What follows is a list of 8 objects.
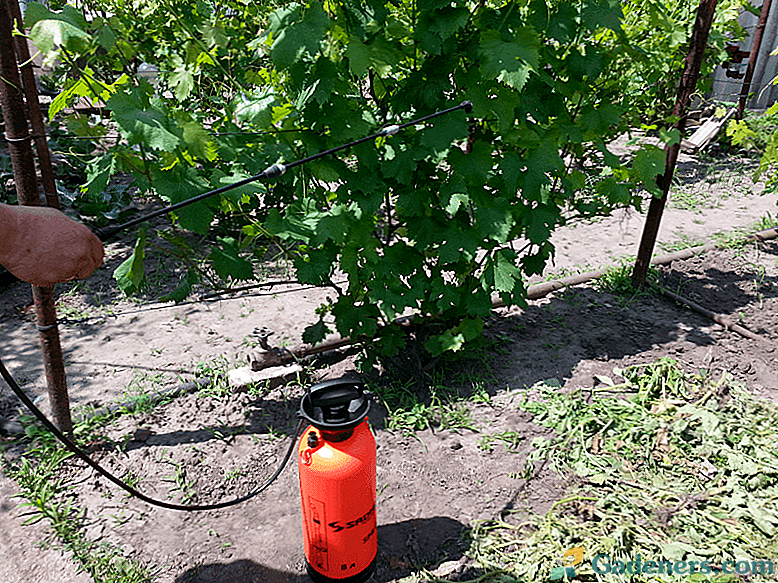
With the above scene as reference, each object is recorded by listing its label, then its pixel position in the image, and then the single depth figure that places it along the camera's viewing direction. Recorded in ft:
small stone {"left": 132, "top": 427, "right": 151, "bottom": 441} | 10.18
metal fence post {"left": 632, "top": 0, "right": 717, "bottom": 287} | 12.63
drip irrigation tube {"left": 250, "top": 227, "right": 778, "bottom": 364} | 12.12
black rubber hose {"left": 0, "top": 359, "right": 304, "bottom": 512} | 6.11
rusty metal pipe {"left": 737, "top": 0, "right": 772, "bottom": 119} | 27.34
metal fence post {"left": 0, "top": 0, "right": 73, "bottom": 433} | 8.59
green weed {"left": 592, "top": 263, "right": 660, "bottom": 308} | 14.58
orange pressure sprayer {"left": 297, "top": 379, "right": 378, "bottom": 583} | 6.86
